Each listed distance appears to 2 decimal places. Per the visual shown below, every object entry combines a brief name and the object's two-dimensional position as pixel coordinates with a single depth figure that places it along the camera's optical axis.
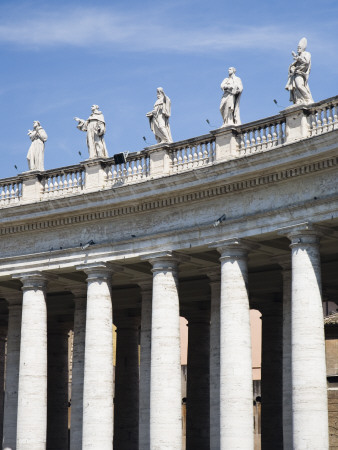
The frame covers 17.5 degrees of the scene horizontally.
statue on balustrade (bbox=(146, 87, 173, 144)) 67.12
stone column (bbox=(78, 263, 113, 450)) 64.94
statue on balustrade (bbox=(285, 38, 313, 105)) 59.84
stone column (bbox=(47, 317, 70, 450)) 84.88
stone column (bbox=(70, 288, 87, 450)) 70.38
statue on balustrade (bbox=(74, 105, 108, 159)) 70.62
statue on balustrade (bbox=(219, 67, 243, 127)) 63.66
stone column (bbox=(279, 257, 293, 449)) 60.56
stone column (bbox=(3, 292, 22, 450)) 73.62
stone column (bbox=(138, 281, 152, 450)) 67.25
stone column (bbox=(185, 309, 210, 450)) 77.50
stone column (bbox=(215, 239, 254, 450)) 58.38
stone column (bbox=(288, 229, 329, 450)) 54.72
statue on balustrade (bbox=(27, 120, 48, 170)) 73.94
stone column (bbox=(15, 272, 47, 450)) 67.88
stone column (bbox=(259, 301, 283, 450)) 73.44
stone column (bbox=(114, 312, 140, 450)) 80.69
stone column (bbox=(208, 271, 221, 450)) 63.97
